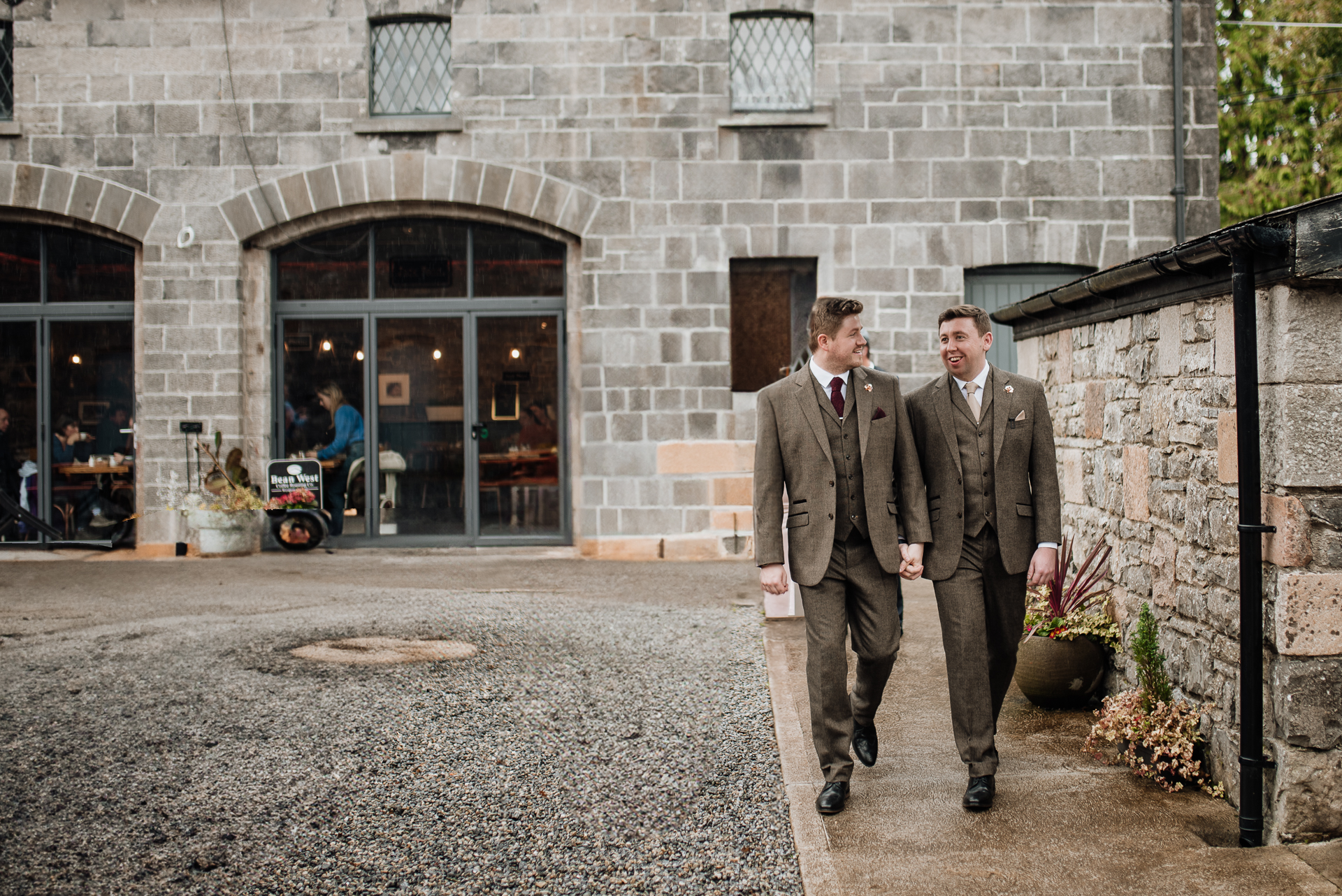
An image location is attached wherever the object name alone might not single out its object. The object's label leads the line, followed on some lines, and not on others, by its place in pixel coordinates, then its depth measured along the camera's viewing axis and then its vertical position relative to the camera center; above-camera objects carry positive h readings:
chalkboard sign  11.42 -0.32
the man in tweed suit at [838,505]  4.02 -0.24
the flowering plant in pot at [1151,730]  4.10 -1.16
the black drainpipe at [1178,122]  10.98 +3.30
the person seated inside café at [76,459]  11.87 -0.09
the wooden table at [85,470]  11.84 -0.22
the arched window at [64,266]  11.70 +2.05
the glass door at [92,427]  11.82 +0.27
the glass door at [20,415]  11.88 +0.41
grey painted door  11.26 +1.69
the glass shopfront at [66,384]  11.75 +0.75
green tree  18.62 +6.14
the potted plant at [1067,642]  5.05 -0.96
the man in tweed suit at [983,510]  4.05 -0.27
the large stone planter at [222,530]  11.09 -0.85
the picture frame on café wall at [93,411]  11.86 +0.44
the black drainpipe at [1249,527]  3.62 -0.31
